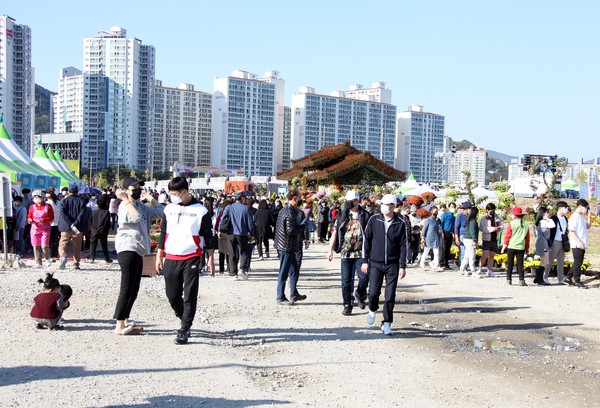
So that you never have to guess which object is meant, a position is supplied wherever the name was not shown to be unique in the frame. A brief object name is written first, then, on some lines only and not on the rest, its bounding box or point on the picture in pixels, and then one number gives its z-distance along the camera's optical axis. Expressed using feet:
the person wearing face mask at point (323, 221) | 89.15
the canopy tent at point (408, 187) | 150.30
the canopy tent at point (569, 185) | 289.12
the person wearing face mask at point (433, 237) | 56.13
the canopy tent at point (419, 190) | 148.66
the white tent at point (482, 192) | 133.39
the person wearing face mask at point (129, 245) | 25.79
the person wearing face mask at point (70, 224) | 47.91
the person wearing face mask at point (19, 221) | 53.21
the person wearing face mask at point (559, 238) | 47.39
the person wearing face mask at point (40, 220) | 46.68
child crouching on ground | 26.94
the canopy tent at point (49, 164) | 119.65
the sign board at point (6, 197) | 45.75
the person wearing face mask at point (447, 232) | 58.44
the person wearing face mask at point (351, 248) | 33.68
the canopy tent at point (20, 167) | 79.56
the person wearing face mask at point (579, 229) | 44.91
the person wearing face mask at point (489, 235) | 51.57
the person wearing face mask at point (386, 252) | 28.60
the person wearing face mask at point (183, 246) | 24.67
